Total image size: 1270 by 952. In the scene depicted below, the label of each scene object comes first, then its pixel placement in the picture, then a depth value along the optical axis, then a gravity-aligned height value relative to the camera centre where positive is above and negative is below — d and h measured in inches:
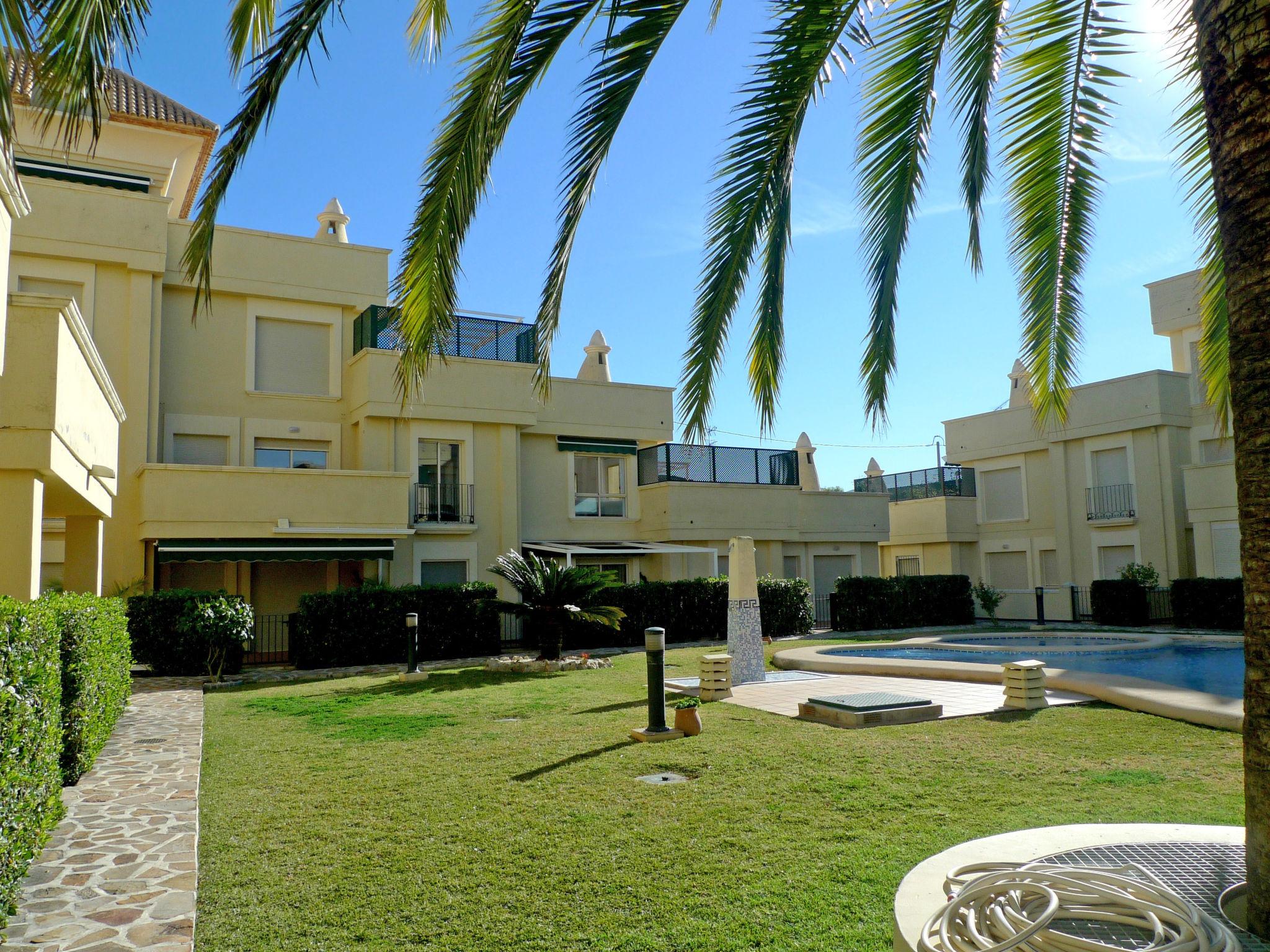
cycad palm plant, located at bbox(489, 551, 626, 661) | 714.8 -19.3
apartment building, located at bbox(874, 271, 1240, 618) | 1144.2 +99.3
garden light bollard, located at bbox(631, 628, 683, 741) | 378.6 -50.7
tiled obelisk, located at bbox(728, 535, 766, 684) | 577.0 -33.3
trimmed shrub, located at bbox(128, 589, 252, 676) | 655.1 -36.0
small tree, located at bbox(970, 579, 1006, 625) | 1132.5 -42.2
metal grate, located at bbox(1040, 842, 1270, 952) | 150.9 -53.8
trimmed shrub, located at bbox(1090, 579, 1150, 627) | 1032.8 -45.5
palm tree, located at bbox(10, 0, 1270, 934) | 140.2 +106.6
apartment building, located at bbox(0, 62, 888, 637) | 842.8 +157.1
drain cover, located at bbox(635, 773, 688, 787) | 305.1 -69.4
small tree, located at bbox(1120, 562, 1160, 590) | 1098.1 -14.6
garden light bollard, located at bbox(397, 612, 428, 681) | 659.4 -53.5
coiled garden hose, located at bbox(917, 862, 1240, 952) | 119.6 -48.5
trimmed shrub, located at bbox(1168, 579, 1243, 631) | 919.7 -42.7
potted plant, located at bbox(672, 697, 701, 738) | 387.2 -62.7
